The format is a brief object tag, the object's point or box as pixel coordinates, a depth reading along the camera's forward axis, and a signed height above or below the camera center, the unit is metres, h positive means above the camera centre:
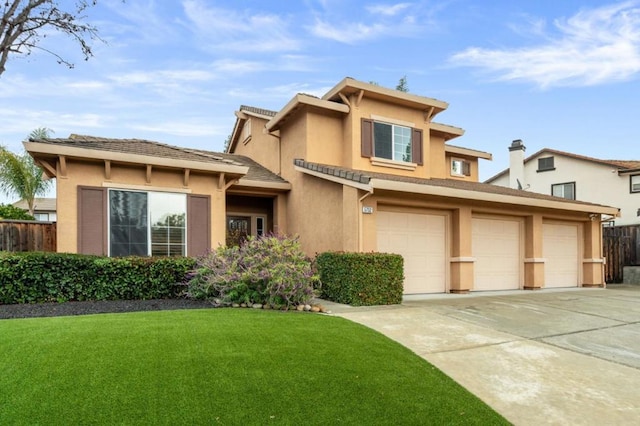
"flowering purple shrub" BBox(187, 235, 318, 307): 7.56 -1.09
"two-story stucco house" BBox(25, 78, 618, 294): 9.82 +0.56
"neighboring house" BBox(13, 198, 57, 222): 32.78 +1.41
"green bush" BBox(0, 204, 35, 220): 14.62 +0.45
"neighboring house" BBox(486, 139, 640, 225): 22.78 +2.63
